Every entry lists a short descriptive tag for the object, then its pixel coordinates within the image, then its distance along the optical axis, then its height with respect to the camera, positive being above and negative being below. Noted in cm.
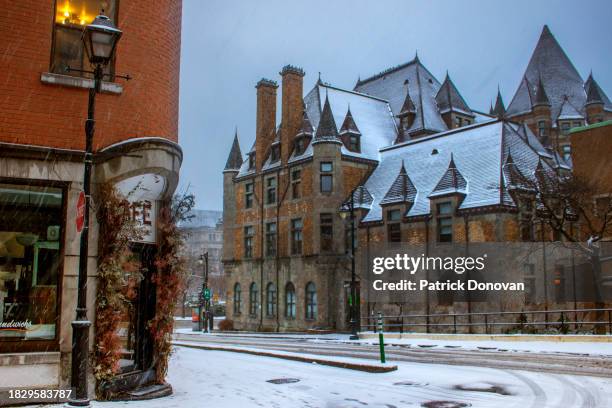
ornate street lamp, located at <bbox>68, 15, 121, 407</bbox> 842 +110
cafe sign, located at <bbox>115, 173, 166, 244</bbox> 1080 +156
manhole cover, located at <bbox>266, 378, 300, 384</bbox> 1217 -191
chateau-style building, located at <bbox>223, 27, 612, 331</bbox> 3428 +642
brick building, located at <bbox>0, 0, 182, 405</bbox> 977 +201
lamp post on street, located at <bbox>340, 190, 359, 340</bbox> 2922 -97
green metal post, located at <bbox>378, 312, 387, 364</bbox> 1466 -146
